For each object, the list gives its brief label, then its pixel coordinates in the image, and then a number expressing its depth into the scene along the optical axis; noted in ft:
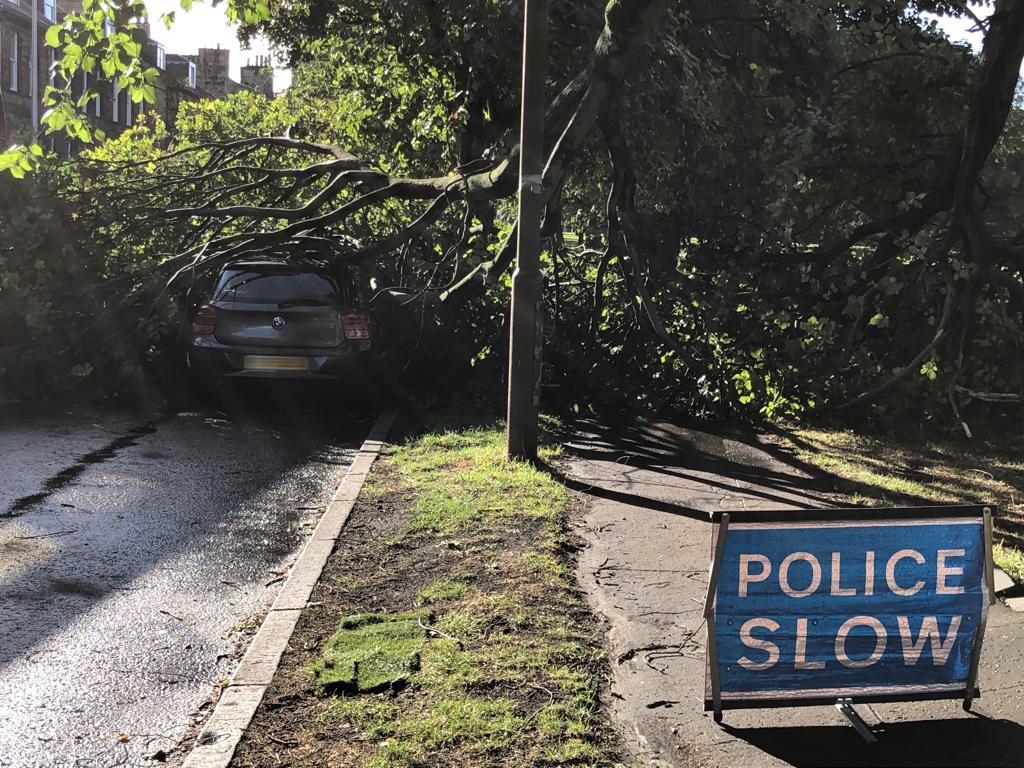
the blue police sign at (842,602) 12.10
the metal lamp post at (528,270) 26.27
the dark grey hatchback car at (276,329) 35.04
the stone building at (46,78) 138.72
